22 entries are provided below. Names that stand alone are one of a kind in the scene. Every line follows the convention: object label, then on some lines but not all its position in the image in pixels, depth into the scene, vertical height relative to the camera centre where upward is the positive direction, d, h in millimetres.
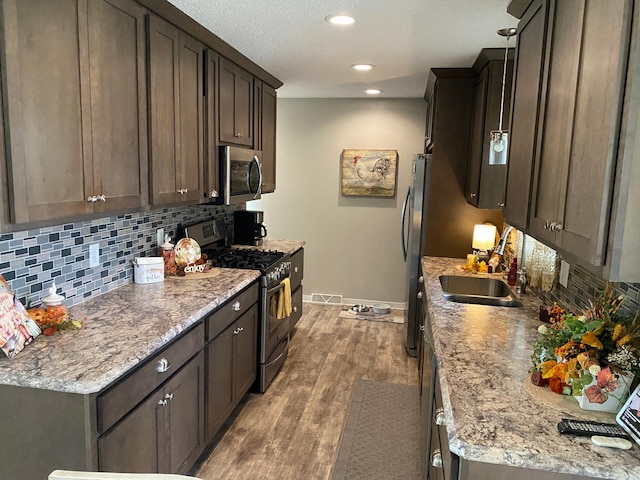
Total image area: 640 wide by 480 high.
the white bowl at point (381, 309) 5387 -1410
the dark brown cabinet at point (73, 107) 1545 +258
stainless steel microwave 3248 +44
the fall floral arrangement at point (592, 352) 1371 -499
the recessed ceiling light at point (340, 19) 2538 +884
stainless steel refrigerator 4008 -413
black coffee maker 4133 -411
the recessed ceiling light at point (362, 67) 3688 +922
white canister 2709 -527
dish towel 3494 -884
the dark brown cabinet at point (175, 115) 2402 +350
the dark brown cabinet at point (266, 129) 3996 +453
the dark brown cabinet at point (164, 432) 1688 -1023
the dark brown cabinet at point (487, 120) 3196 +470
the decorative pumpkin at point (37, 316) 1835 -548
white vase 1360 -602
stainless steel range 3268 -670
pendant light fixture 2449 +229
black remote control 1267 -642
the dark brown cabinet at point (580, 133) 1187 +171
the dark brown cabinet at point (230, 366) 2535 -1101
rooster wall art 5422 +134
